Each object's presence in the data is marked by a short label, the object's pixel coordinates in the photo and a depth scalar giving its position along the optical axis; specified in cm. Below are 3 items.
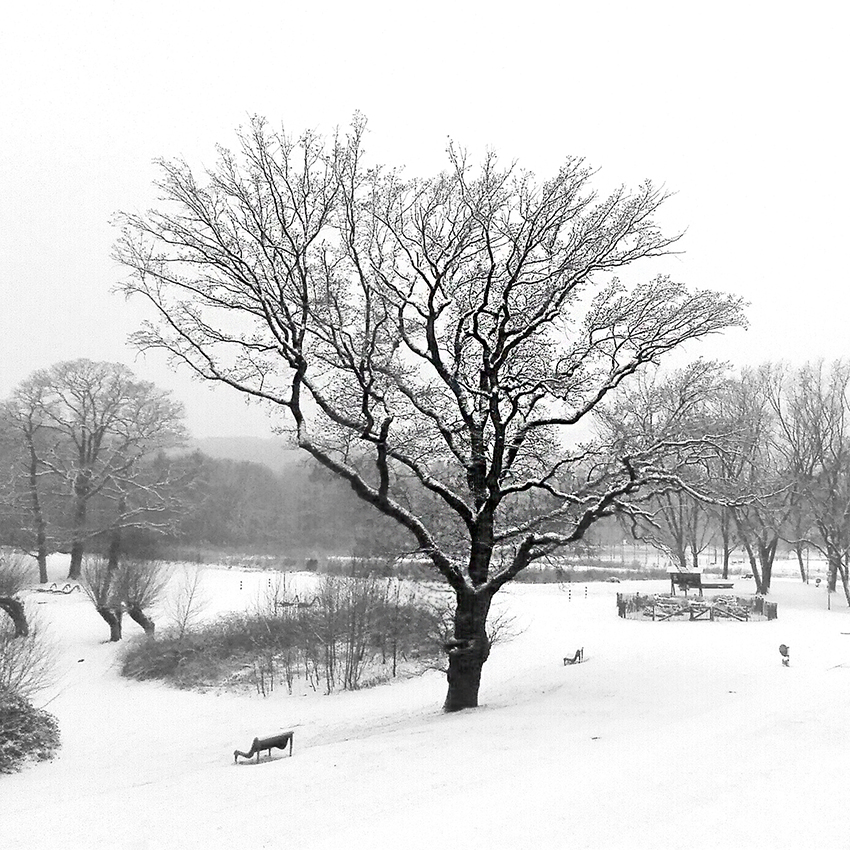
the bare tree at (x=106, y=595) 2509
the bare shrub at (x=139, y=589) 2531
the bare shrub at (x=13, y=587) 2173
